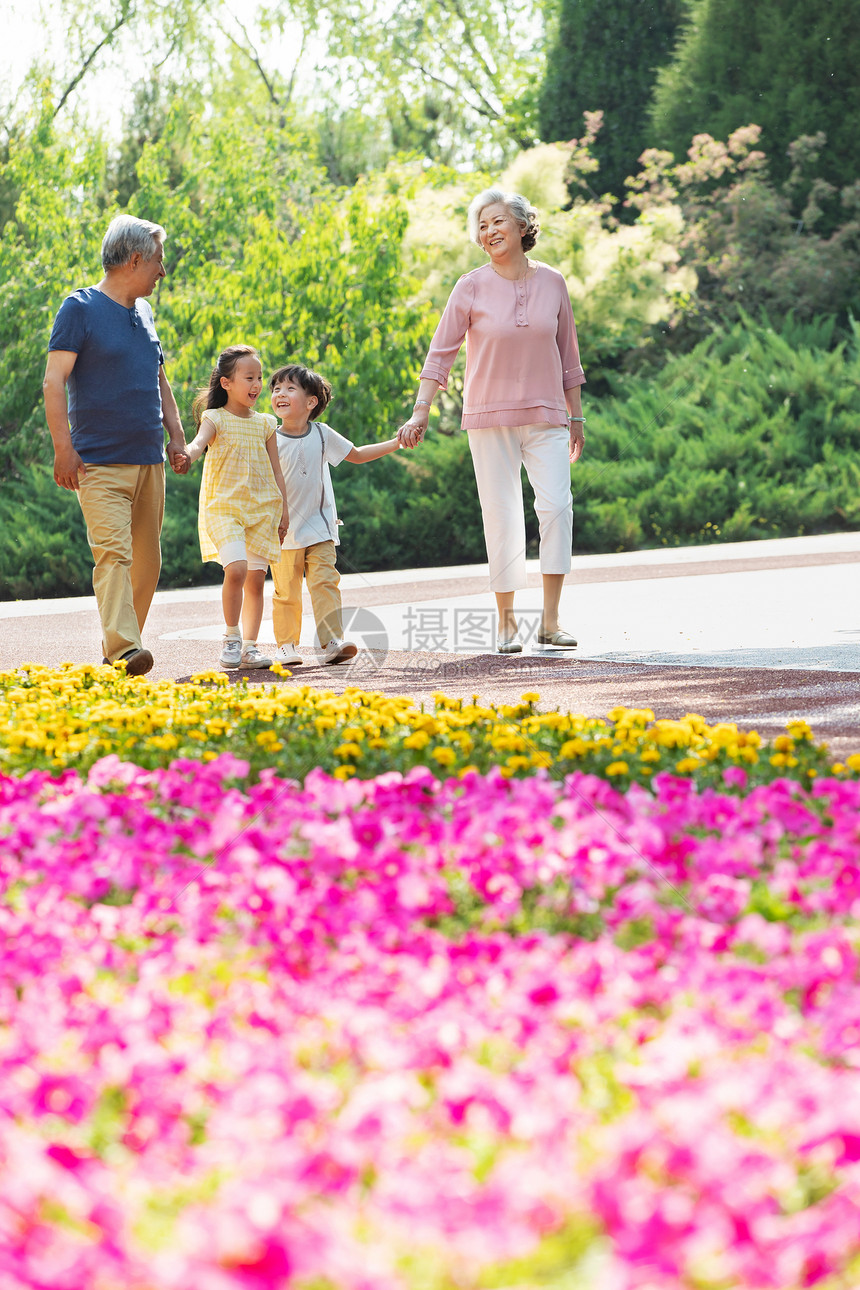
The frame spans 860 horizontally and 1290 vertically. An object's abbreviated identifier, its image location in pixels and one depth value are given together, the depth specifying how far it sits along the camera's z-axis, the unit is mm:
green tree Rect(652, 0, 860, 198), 51469
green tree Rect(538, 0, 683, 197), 57937
